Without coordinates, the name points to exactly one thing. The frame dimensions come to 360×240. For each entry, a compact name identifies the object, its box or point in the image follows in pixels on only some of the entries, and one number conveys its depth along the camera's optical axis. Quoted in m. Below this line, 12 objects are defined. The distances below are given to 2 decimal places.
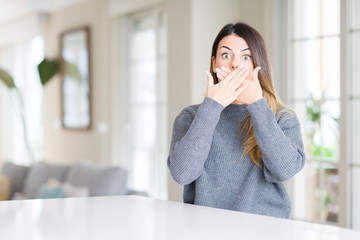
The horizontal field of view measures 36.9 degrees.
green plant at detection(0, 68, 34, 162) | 5.83
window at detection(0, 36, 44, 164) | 7.77
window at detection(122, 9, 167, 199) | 5.22
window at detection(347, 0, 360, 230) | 3.61
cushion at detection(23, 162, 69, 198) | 4.97
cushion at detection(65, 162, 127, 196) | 3.95
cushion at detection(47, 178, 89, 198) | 3.86
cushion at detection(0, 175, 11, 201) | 5.31
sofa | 3.97
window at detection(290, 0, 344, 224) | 3.77
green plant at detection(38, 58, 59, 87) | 6.35
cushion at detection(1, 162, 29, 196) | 5.57
